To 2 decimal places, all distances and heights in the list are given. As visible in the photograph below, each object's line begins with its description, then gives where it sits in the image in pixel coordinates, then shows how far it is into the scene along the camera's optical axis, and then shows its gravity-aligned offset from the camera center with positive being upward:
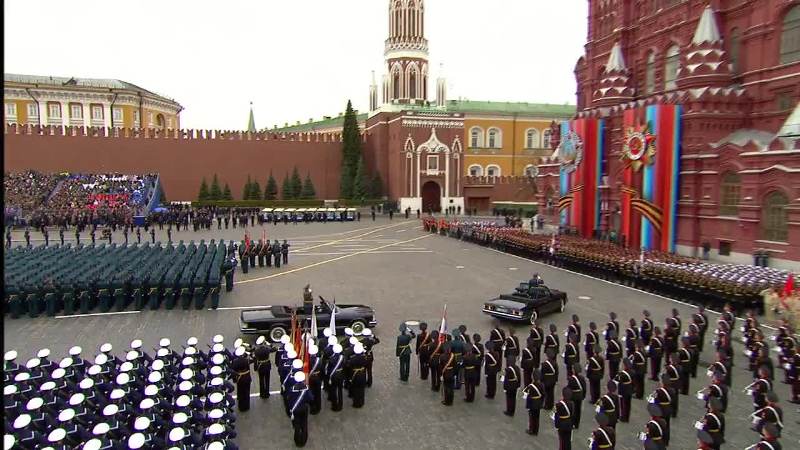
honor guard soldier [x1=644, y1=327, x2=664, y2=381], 11.51 -3.39
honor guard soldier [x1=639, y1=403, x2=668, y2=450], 7.44 -3.19
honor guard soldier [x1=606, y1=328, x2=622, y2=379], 11.21 -3.32
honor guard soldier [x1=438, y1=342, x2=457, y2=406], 10.25 -3.39
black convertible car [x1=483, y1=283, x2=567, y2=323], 15.21 -3.31
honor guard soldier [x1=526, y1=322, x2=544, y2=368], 11.26 -3.22
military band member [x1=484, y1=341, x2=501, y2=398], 10.64 -3.42
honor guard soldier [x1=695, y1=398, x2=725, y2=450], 7.47 -3.19
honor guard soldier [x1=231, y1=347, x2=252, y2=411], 9.79 -3.29
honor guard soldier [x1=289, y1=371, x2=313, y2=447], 8.61 -3.37
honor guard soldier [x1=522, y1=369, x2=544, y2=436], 9.01 -3.37
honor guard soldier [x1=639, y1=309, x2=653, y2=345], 12.55 -3.20
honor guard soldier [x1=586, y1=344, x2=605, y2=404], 10.45 -3.41
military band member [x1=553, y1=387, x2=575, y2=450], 8.19 -3.38
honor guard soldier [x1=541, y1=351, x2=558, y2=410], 9.87 -3.30
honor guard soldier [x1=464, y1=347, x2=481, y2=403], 10.38 -3.41
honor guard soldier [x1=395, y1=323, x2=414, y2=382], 11.29 -3.31
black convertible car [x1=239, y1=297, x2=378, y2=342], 13.57 -3.26
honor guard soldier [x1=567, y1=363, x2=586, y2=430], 9.12 -3.24
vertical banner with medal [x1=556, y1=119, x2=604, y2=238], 35.06 +0.57
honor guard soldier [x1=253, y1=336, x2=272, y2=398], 10.34 -3.28
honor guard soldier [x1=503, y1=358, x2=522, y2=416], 9.77 -3.37
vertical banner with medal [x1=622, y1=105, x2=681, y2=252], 28.47 +0.32
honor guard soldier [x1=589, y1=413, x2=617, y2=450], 7.38 -3.25
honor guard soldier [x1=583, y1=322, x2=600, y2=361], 10.79 -3.06
